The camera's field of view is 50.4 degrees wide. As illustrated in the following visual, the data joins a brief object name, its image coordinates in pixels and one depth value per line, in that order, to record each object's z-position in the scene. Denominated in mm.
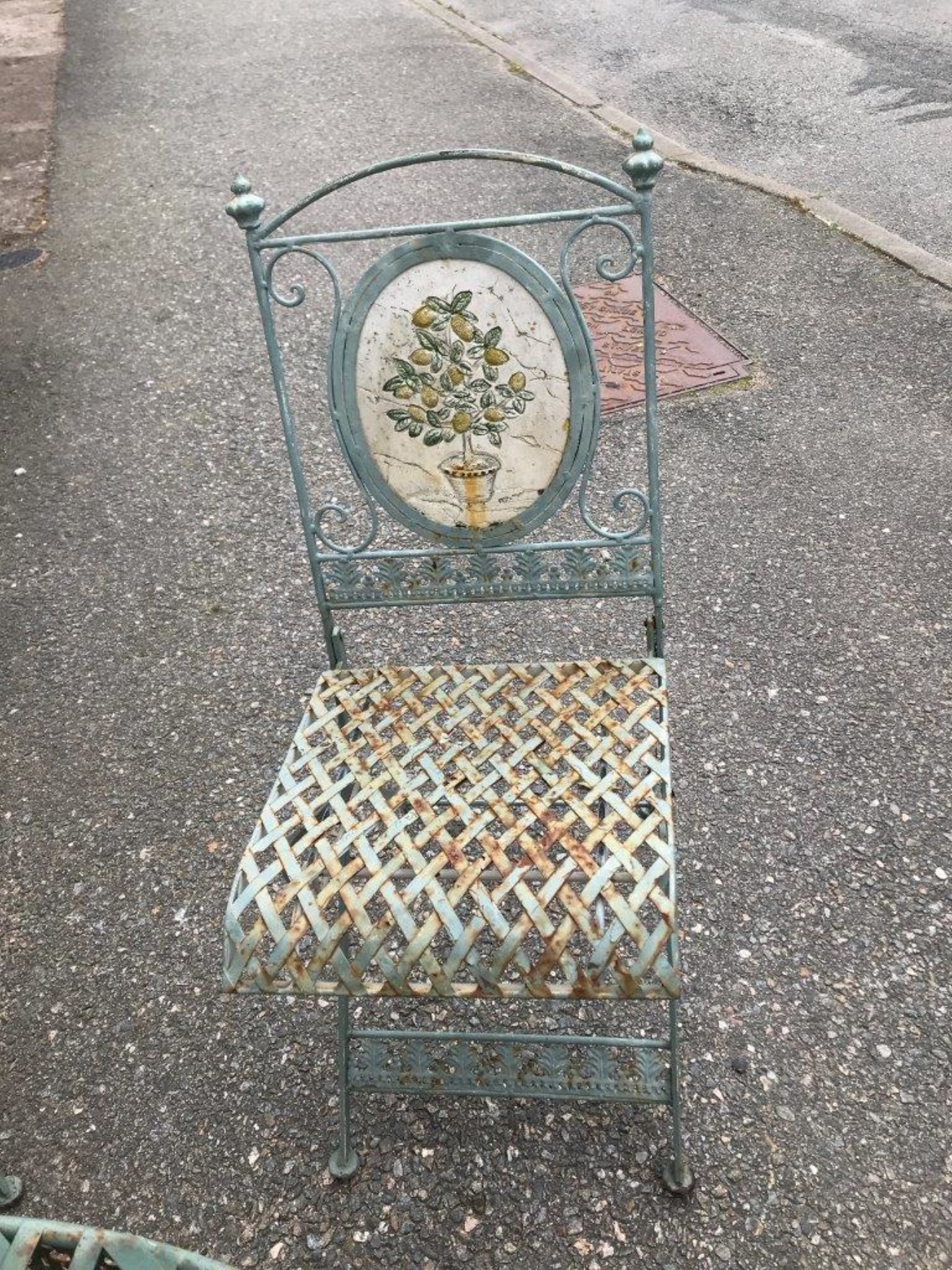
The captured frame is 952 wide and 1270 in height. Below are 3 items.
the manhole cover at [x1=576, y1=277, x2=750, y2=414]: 3920
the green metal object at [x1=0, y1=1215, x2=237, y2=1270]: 945
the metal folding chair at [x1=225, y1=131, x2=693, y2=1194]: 1493
